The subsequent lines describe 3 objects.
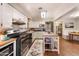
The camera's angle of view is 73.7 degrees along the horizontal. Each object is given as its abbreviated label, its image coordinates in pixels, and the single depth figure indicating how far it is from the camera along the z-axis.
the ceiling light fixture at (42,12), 1.82
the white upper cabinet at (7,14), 1.02
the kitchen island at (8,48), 0.65
